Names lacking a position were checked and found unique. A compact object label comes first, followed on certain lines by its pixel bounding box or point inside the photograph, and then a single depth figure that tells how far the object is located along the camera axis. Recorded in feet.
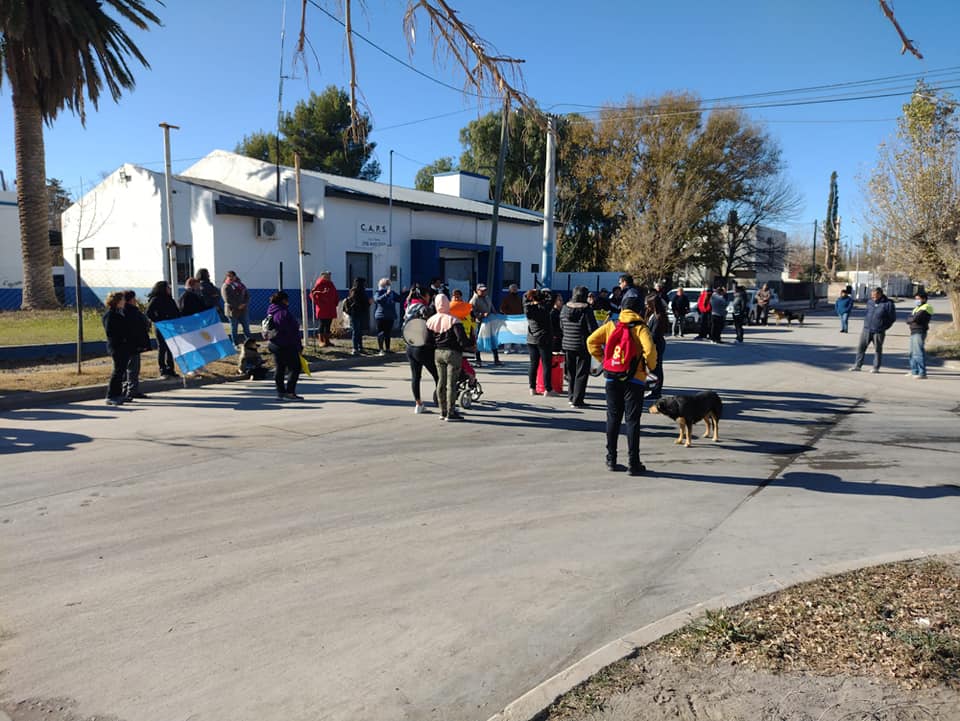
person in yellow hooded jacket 22.98
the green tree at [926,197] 70.74
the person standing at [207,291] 47.14
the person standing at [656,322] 37.55
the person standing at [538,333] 37.29
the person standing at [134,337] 34.32
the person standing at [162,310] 40.19
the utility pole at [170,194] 47.96
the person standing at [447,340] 30.63
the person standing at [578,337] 35.17
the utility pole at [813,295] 174.27
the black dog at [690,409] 27.73
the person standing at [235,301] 48.52
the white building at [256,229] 70.13
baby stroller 34.42
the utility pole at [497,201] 60.52
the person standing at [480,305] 49.93
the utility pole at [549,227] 67.64
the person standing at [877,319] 47.65
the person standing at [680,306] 71.51
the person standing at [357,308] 52.06
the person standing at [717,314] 72.95
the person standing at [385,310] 53.42
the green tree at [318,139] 129.90
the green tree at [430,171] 186.09
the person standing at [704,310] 75.10
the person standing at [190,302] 42.29
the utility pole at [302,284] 52.40
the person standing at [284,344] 35.35
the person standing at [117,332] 33.91
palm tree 62.95
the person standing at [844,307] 89.45
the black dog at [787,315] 102.26
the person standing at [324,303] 54.70
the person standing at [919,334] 46.60
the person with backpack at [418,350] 31.32
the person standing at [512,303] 54.90
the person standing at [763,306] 102.73
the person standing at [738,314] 73.36
